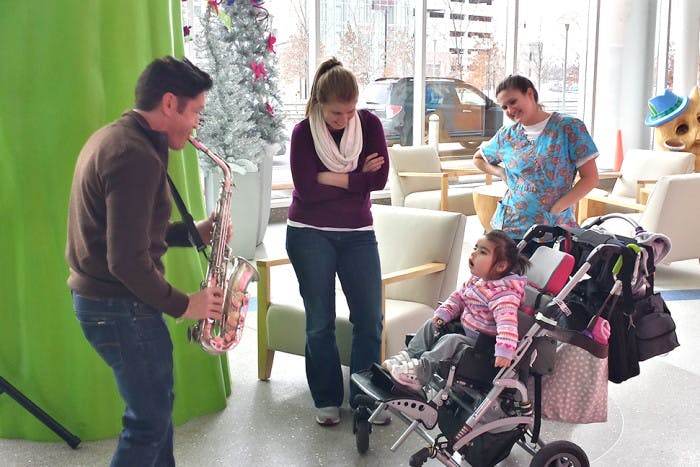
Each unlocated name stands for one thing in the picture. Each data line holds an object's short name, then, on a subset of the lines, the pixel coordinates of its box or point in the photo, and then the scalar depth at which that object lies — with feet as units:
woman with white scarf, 10.78
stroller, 9.27
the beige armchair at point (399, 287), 12.53
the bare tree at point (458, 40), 34.35
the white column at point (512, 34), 35.53
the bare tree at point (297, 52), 30.66
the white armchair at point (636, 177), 23.30
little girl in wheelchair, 9.40
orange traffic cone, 37.32
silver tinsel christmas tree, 22.25
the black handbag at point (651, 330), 9.51
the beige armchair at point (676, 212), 19.51
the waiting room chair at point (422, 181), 25.22
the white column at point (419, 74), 32.78
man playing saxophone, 6.78
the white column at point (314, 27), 30.55
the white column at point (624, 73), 37.22
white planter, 23.29
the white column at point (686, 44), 38.01
